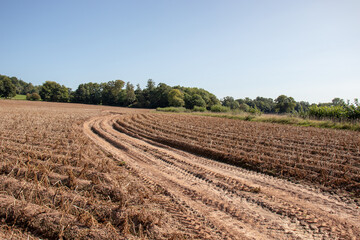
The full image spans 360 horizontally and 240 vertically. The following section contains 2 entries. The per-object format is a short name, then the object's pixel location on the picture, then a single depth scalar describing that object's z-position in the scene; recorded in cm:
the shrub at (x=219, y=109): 3800
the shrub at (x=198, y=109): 4091
